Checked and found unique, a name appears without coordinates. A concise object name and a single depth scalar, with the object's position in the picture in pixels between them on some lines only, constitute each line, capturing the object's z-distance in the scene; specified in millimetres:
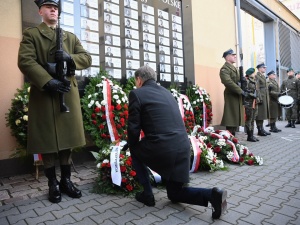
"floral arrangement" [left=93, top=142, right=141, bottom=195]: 2895
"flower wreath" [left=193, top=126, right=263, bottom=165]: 4163
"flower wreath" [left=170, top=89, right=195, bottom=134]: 5238
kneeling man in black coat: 2281
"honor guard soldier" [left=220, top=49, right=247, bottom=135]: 5898
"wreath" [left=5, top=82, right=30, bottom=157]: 3334
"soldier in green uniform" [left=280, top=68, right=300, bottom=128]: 9109
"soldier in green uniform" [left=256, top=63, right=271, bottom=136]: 7156
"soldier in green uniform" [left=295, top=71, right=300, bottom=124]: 9688
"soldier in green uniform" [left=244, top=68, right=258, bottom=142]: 6309
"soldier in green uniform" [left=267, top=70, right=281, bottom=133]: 8078
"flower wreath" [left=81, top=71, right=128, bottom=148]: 3855
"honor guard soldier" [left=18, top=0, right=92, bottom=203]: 2527
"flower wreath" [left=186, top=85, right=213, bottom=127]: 5992
